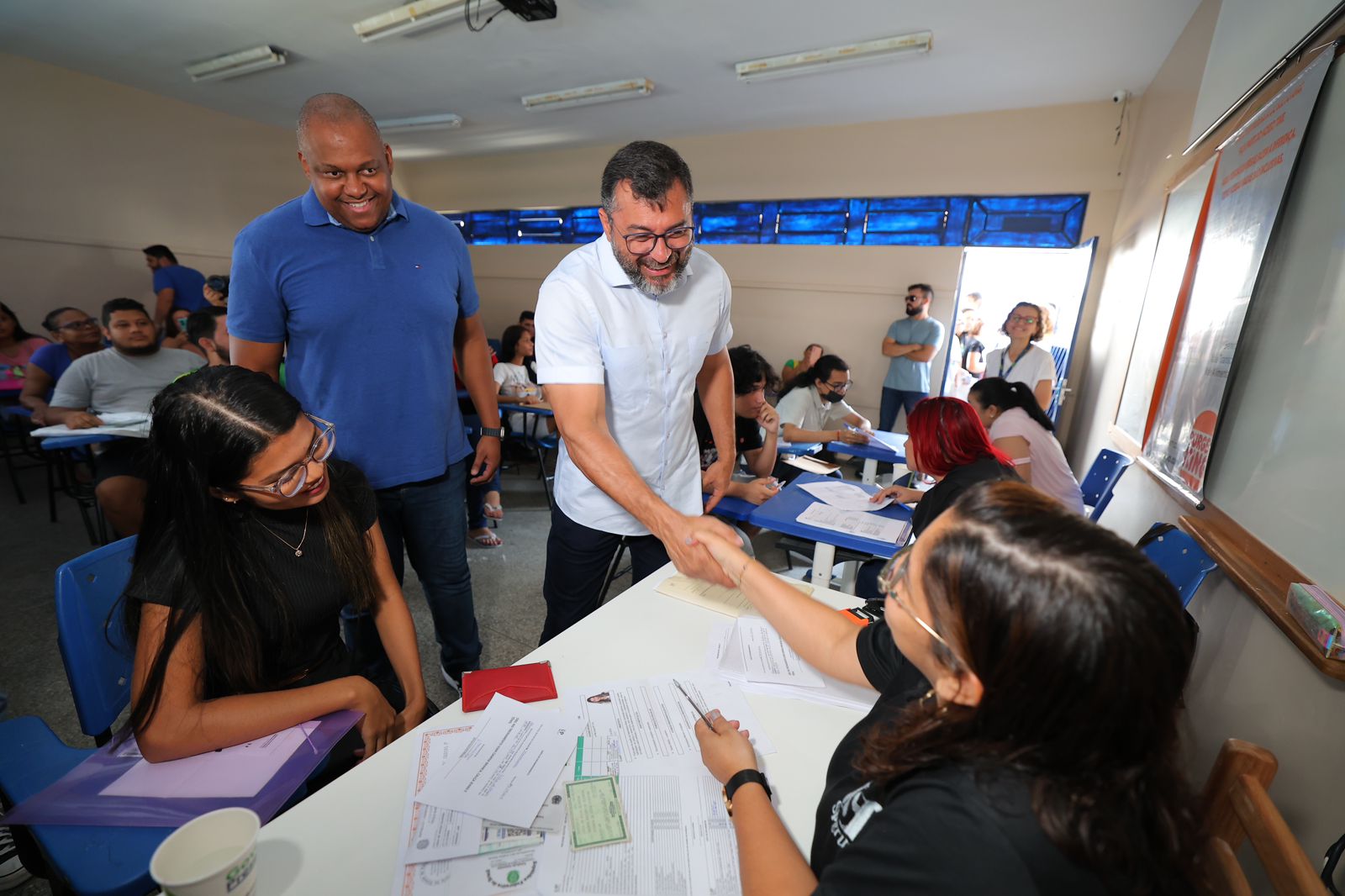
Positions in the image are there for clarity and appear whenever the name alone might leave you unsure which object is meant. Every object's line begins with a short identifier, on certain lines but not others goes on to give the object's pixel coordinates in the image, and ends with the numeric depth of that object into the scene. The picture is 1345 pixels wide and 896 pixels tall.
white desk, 0.73
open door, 5.31
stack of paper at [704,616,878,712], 1.10
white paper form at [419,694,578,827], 0.82
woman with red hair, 1.91
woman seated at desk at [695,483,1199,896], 0.50
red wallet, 1.03
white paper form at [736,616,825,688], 1.13
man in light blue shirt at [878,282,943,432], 5.70
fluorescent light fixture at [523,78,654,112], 5.09
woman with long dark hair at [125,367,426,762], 1.04
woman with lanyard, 4.50
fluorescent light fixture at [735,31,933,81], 3.92
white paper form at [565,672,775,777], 0.91
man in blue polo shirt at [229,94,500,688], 1.52
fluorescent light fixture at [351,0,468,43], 3.89
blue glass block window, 5.31
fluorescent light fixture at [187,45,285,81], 4.80
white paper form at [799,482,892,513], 2.26
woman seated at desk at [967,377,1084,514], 2.89
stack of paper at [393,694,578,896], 0.73
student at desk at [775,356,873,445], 3.97
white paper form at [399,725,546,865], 0.75
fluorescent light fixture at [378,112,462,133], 6.32
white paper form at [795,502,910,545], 1.97
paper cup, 0.54
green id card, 0.78
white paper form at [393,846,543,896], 0.71
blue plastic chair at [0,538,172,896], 0.92
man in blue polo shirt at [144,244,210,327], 5.63
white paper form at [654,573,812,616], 1.37
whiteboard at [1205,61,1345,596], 1.18
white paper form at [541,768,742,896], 0.73
